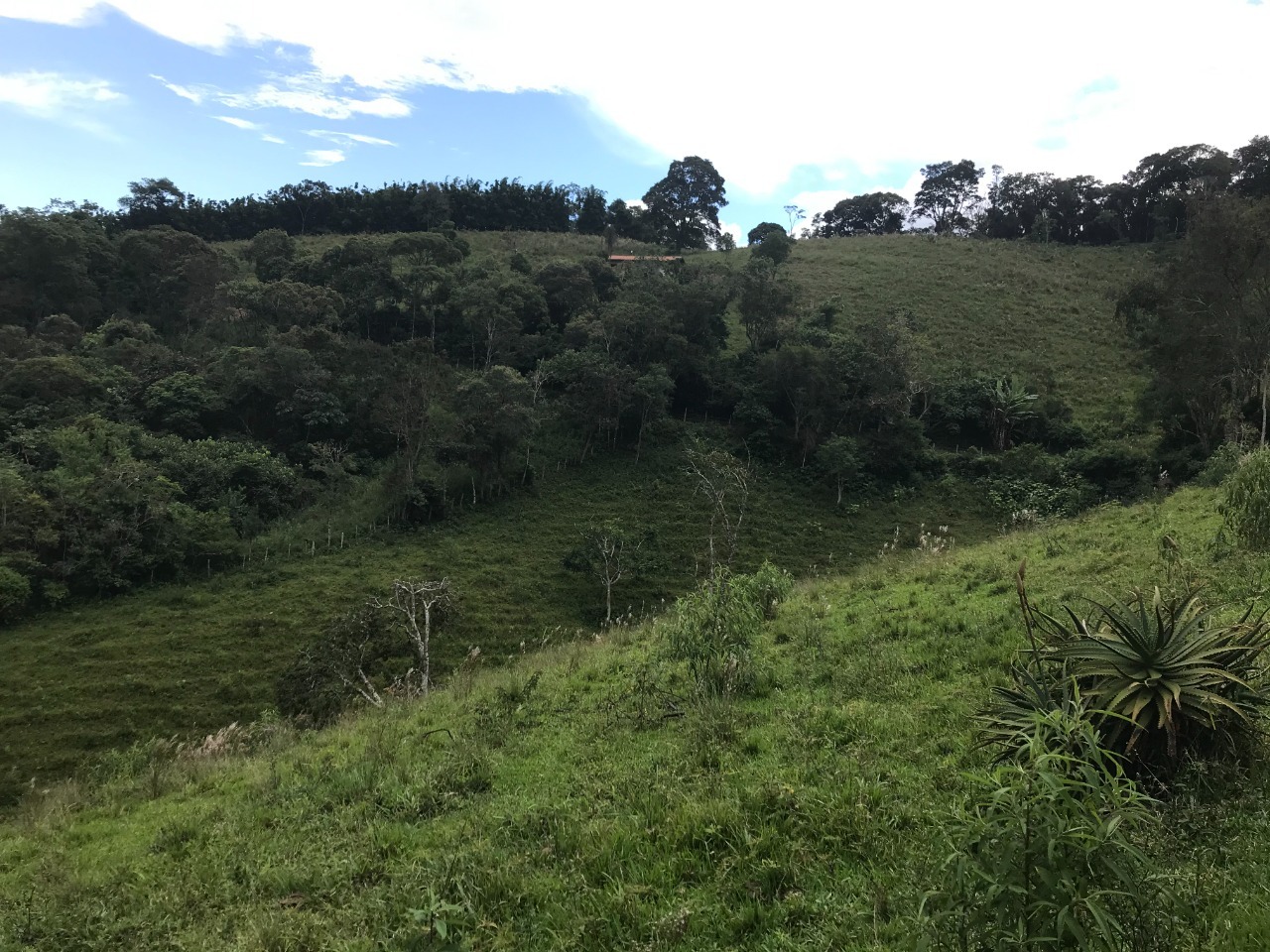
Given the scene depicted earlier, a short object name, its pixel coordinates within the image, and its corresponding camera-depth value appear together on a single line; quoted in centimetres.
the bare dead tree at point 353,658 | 1808
